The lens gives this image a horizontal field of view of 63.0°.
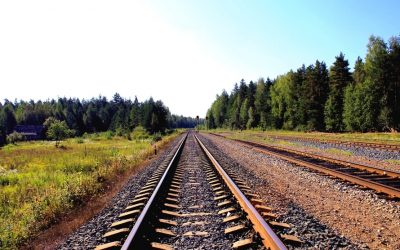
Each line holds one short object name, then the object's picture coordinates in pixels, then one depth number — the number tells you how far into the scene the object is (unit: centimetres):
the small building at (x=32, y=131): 11657
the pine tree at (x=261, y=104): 7988
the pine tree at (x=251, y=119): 8918
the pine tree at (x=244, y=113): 9600
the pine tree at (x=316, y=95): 5541
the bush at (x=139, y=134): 7352
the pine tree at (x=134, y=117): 11655
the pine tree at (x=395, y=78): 4006
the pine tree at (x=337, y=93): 4962
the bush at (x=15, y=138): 8412
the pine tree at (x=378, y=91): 4044
